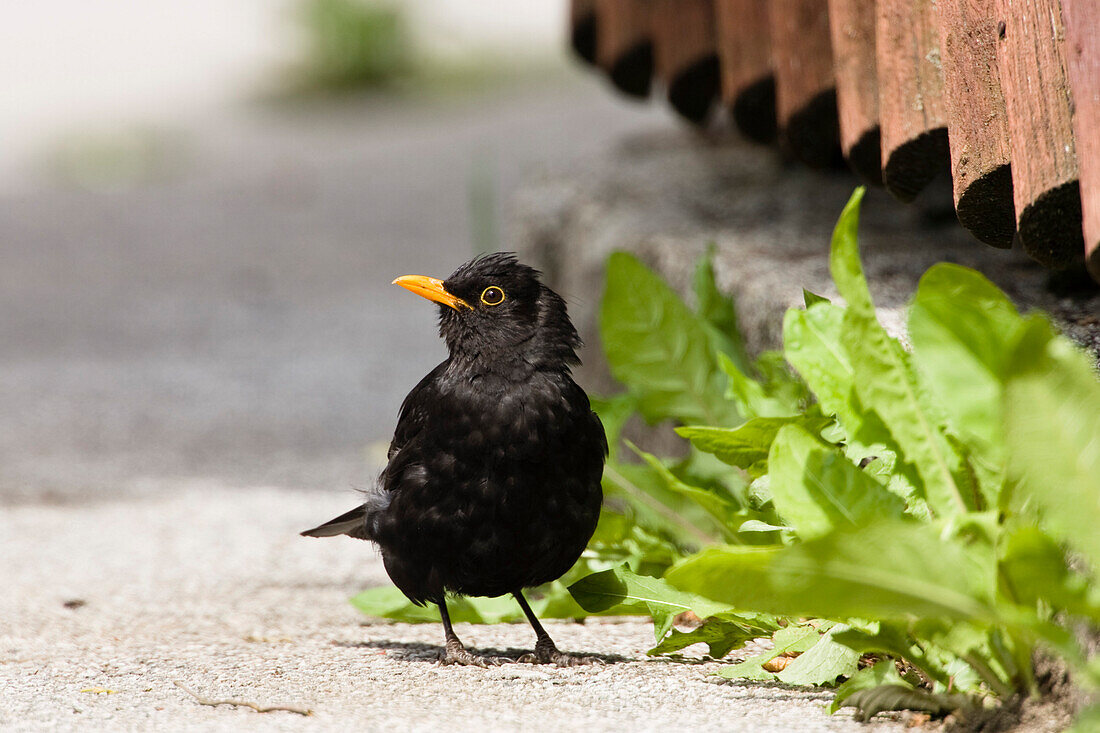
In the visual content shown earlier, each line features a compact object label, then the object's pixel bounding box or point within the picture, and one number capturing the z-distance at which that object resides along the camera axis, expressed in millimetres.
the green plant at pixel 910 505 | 3393
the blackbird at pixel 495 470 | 5305
